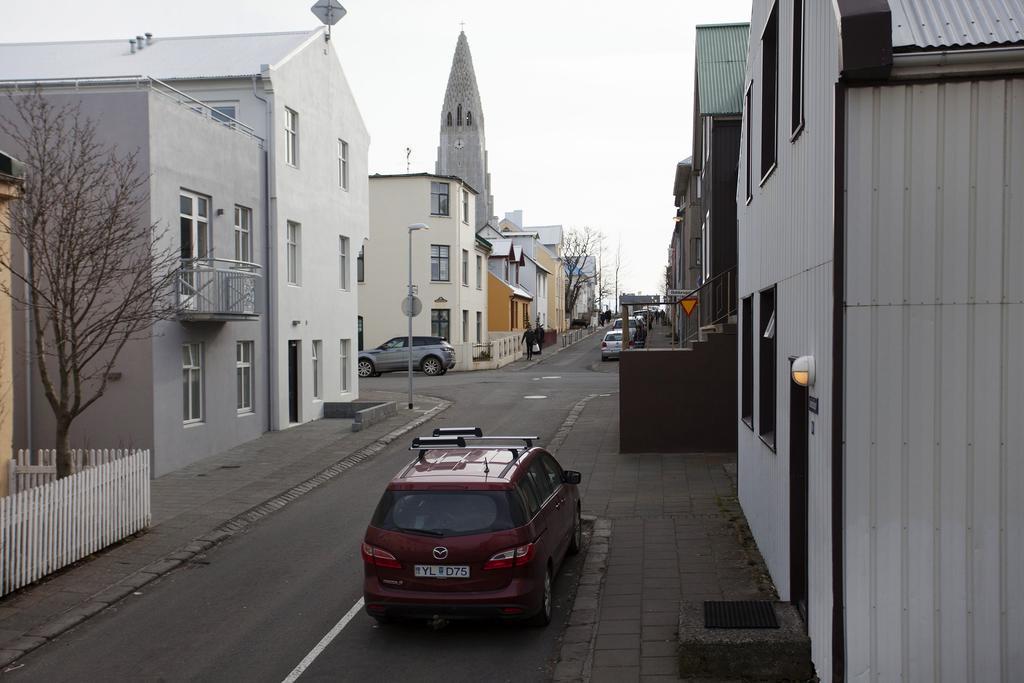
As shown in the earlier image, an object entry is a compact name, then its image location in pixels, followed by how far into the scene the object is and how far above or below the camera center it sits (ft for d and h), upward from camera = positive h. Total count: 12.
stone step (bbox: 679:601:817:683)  24.22 -8.09
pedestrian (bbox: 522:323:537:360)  171.53 -1.94
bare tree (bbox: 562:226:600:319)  322.75 +23.09
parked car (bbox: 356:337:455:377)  132.36 -3.67
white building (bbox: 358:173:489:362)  150.00 +11.21
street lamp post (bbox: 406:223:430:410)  90.39 +1.99
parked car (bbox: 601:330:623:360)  162.81 -2.80
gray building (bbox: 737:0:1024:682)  20.95 -0.33
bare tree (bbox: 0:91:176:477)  39.99 +4.21
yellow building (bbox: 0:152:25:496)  39.24 -0.11
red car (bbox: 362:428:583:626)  27.99 -6.29
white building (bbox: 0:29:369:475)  57.21 +8.24
